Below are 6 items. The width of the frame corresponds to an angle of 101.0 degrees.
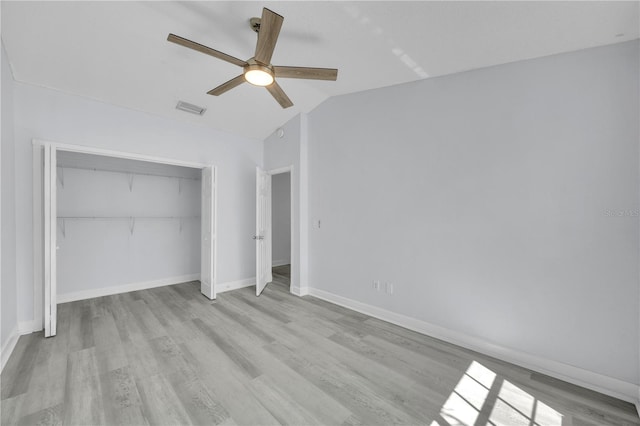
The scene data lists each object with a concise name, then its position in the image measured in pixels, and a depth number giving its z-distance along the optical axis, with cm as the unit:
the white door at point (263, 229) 445
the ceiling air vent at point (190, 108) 388
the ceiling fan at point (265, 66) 178
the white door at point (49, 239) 295
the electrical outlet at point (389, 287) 344
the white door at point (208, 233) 422
